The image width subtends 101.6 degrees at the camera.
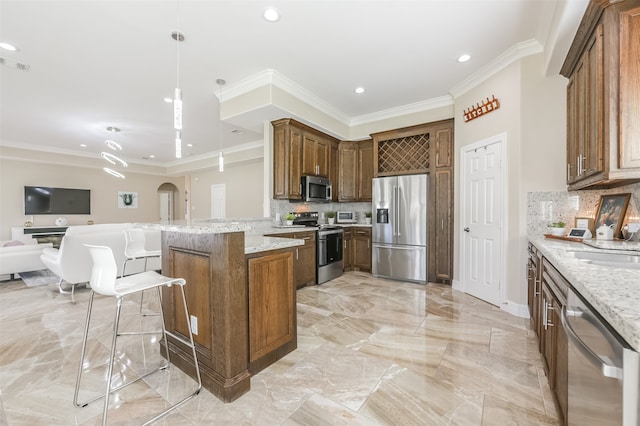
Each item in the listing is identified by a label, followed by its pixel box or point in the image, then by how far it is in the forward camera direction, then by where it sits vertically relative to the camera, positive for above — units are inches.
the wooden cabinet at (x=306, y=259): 152.8 -29.1
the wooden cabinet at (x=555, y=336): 50.6 -28.8
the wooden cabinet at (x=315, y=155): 176.6 +39.6
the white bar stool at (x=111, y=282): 58.7 -17.1
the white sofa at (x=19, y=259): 160.6 -29.3
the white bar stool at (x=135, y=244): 112.6 -14.6
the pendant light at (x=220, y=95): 140.8 +70.2
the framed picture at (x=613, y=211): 82.8 -0.7
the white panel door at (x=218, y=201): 337.4 +14.1
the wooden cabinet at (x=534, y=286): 80.2 -26.0
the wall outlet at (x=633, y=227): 77.6 -5.4
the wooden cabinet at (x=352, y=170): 209.8 +33.2
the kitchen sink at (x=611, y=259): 56.8 -12.0
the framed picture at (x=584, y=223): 96.4 -5.2
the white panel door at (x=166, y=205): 402.1 +10.8
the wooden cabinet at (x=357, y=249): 194.2 -29.0
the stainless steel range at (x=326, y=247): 168.4 -24.5
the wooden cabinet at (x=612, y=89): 65.0 +31.4
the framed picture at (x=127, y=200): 338.3 +16.3
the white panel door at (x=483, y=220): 125.6 -5.1
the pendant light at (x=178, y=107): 68.7 +27.9
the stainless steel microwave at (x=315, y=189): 174.6 +15.6
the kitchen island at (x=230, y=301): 65.7 -25.5
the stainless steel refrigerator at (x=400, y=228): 165.9 -11.5
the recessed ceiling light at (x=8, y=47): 109.9 +71.2
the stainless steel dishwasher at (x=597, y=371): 26.0 -19.3
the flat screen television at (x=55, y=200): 272.1 +13.6
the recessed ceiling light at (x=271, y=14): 91.9 +70.9
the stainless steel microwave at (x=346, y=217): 215.6 -5.3
